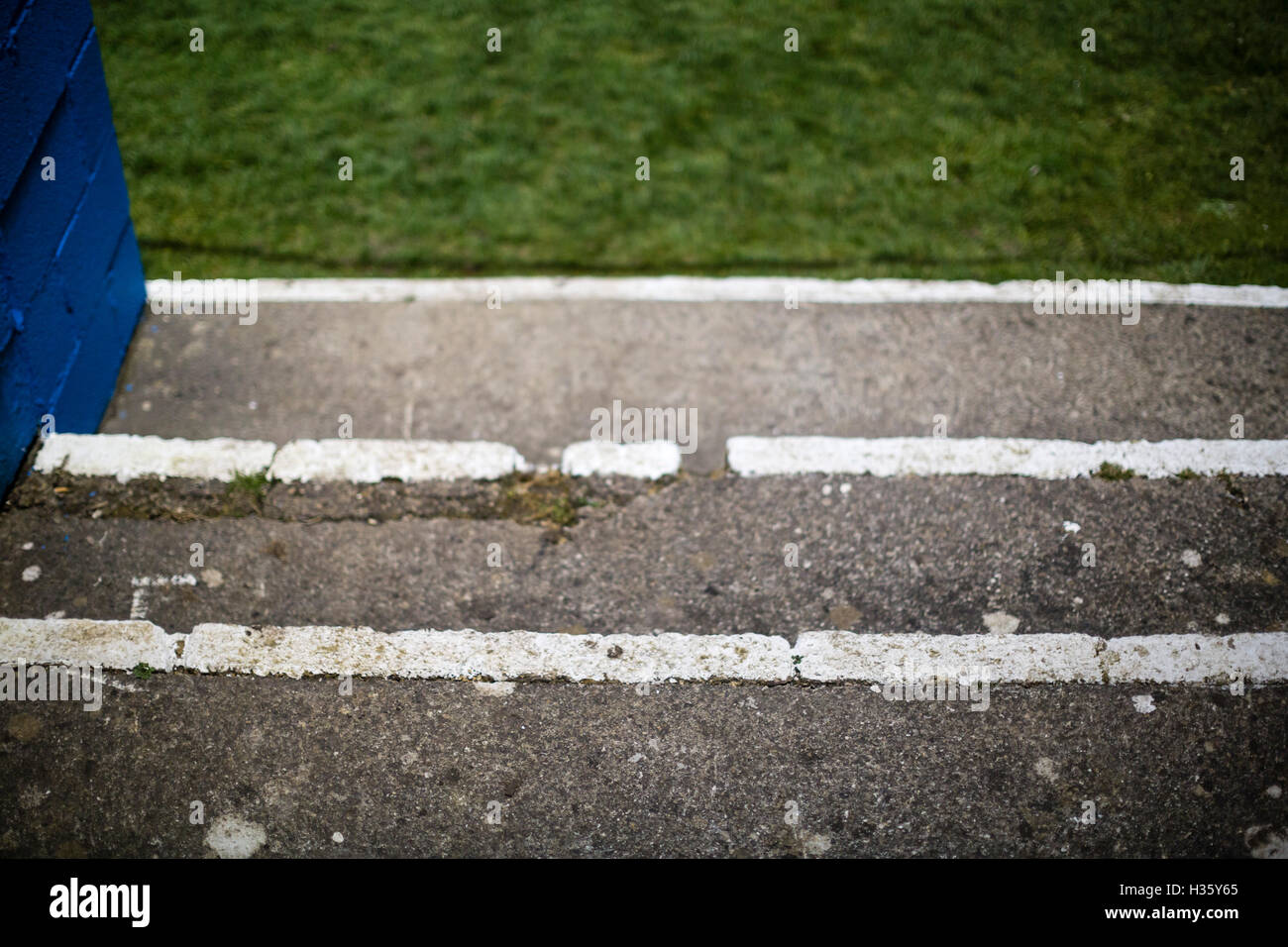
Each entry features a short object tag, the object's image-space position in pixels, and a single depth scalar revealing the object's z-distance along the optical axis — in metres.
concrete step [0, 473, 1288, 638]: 3.34
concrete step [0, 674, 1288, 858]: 2.81
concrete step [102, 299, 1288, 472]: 4.11
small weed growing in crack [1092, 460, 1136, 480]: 3.75
